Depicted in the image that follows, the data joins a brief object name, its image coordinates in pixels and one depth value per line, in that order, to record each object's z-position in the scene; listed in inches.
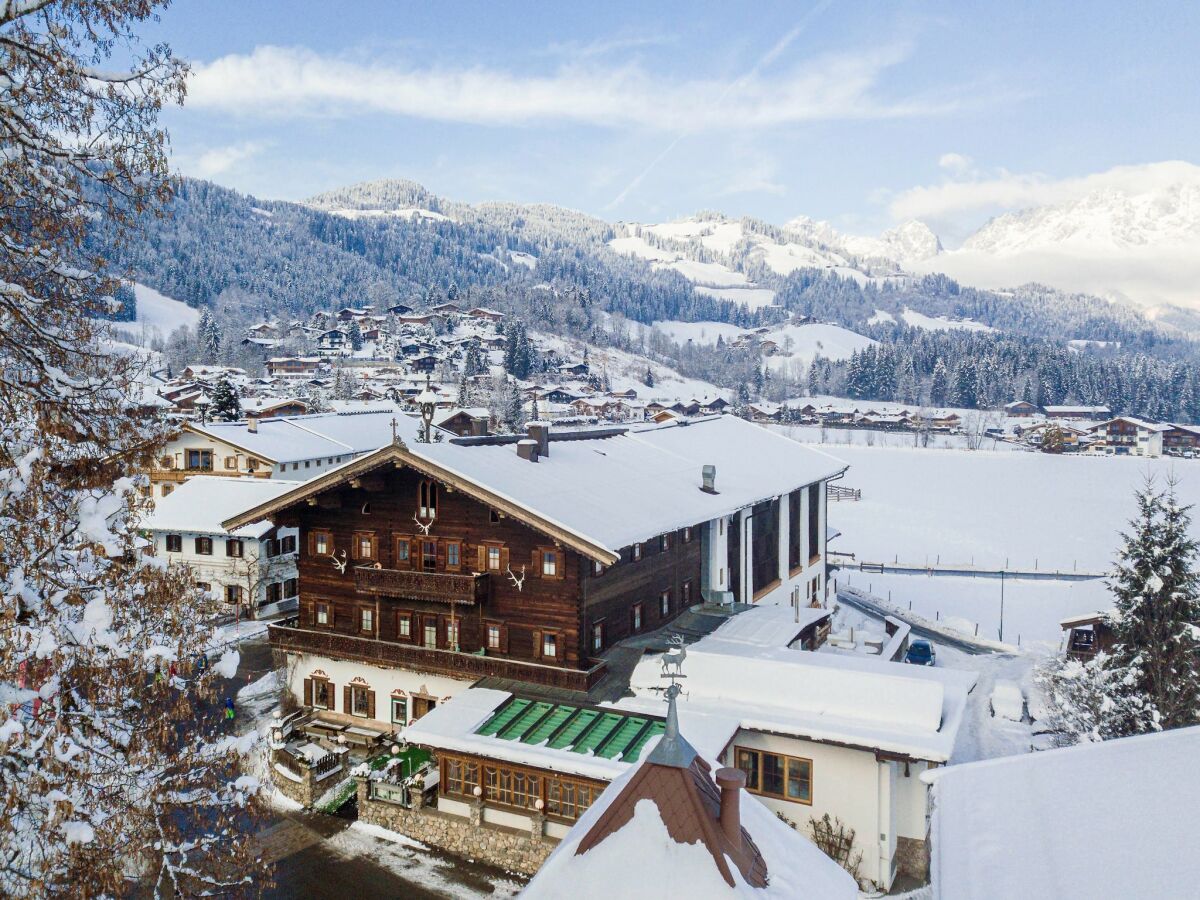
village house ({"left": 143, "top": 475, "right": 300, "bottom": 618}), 1534.2
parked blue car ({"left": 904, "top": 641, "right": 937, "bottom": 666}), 1471.5
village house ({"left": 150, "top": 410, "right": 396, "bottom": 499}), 1920.5
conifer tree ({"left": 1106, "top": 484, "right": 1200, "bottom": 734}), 993.5
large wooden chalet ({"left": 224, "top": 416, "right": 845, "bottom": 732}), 949.8
